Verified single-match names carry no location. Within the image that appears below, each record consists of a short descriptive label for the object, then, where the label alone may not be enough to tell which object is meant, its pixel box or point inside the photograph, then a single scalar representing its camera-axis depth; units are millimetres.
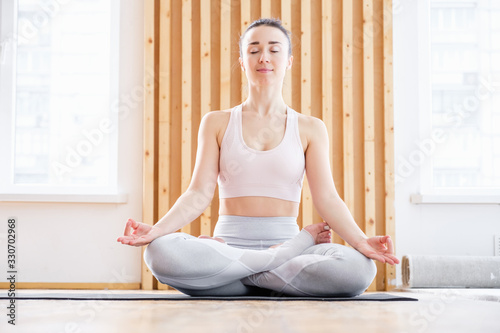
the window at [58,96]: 3582
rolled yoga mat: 2994
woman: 1706
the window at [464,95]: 3623
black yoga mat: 1631
